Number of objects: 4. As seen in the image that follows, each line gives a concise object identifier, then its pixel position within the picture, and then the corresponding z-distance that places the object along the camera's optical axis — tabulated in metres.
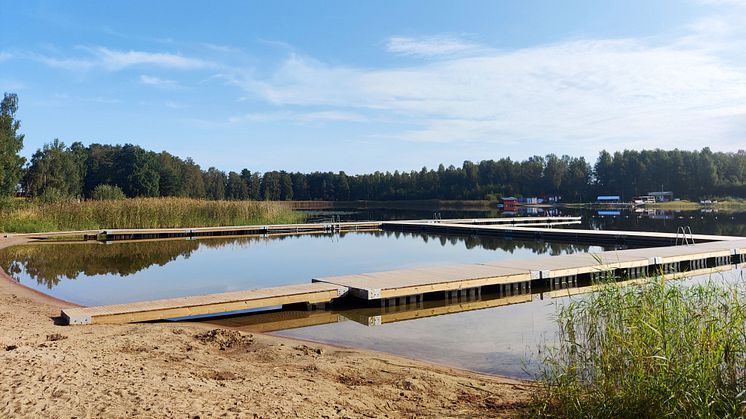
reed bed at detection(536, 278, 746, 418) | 2.79
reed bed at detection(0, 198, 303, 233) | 19.50
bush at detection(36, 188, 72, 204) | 22.35
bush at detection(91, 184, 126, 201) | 25.96
